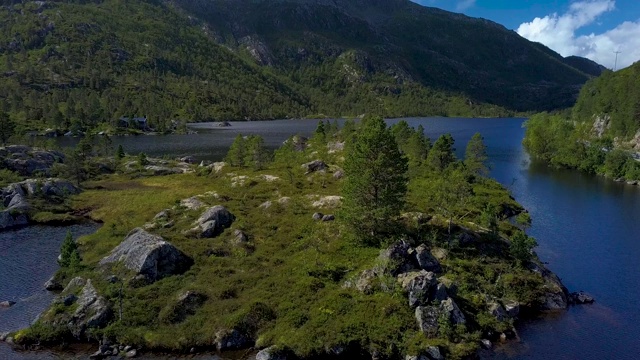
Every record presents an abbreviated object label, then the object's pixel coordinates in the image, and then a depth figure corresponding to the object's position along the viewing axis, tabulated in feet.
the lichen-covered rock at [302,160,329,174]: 400.65
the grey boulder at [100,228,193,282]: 186.29
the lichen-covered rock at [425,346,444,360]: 143.62
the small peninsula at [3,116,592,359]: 153.28
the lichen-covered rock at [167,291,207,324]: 162.61
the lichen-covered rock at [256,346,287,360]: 141.73
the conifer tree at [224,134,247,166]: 458.09
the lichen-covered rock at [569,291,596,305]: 190.90
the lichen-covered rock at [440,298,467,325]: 158.86
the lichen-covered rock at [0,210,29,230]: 288.51
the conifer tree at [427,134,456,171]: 417.49
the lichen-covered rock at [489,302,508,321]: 167.43
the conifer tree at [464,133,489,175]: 433.11
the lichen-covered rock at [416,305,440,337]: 154.35
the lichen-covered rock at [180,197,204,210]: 285.02
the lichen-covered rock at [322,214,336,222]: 249.49
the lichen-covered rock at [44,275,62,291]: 193.88
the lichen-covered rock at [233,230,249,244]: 228.08
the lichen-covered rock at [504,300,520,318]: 173.27
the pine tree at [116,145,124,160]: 524.11
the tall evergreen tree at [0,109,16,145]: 490.49
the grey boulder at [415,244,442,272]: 190.08
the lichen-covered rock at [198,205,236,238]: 238.48
